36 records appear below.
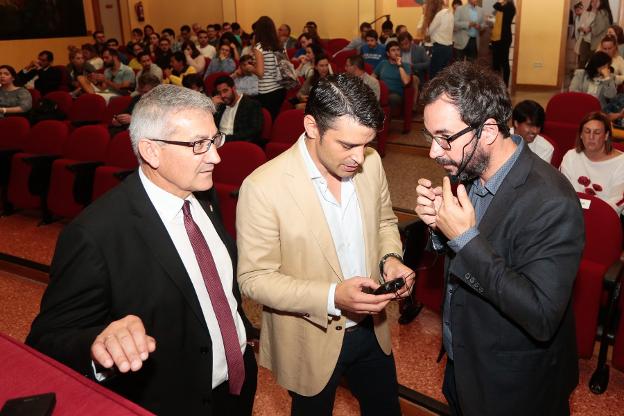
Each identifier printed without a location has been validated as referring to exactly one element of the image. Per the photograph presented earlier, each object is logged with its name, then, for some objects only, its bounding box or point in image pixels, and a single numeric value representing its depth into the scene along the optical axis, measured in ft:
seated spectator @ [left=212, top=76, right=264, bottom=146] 17.08
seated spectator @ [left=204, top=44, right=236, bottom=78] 28.55
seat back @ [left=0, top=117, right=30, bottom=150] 19.02
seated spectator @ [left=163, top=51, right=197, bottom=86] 27.66
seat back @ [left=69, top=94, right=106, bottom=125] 22.45
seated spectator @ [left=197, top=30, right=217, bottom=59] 33.86
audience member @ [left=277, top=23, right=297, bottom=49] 37.09
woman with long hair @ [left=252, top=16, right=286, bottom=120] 20.66
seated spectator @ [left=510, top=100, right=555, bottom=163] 13.57
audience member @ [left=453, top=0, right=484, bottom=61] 29.30
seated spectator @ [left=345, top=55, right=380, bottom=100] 21.04
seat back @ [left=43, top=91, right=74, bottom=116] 24.11
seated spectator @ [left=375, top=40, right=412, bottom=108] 23.70
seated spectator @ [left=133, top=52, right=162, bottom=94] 28.76
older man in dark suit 4.43
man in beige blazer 5.35
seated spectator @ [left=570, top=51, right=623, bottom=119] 19.10
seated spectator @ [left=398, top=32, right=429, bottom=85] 26.55
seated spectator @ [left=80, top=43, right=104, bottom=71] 33.14
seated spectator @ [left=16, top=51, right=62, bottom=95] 29.48
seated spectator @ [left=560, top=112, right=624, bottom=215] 12.10
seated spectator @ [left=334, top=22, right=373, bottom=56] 32.20
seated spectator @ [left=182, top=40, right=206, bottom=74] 31.42
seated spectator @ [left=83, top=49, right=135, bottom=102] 28.32
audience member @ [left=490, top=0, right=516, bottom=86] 31.12
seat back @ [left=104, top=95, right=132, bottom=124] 22.06
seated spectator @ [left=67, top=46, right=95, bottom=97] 30.83
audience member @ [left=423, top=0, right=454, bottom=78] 26.37
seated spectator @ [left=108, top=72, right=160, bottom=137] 19.84
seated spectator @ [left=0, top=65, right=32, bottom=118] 22.62
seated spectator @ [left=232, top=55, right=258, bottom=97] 21.79
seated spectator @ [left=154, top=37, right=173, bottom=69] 32.48
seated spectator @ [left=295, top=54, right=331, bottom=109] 21.82
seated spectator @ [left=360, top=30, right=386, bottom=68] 28.37
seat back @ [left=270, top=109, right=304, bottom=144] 16.94
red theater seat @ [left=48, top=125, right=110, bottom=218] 15.84
